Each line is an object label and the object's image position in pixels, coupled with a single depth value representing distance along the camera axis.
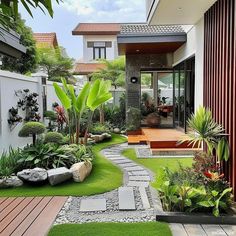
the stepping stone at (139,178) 4.83
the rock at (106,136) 8.84
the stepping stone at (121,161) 6.19
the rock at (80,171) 4.61
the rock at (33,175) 4.38
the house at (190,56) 3.87
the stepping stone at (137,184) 4.50
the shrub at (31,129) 5.81
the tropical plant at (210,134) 3.84
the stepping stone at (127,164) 5.83
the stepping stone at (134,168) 5.50
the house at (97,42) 17.89
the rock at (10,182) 4.36
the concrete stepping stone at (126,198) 3.62
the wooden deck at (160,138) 6.86
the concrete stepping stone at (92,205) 3.60
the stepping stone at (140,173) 5.15
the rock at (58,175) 4.39
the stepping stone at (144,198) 3.66
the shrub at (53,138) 6.12
